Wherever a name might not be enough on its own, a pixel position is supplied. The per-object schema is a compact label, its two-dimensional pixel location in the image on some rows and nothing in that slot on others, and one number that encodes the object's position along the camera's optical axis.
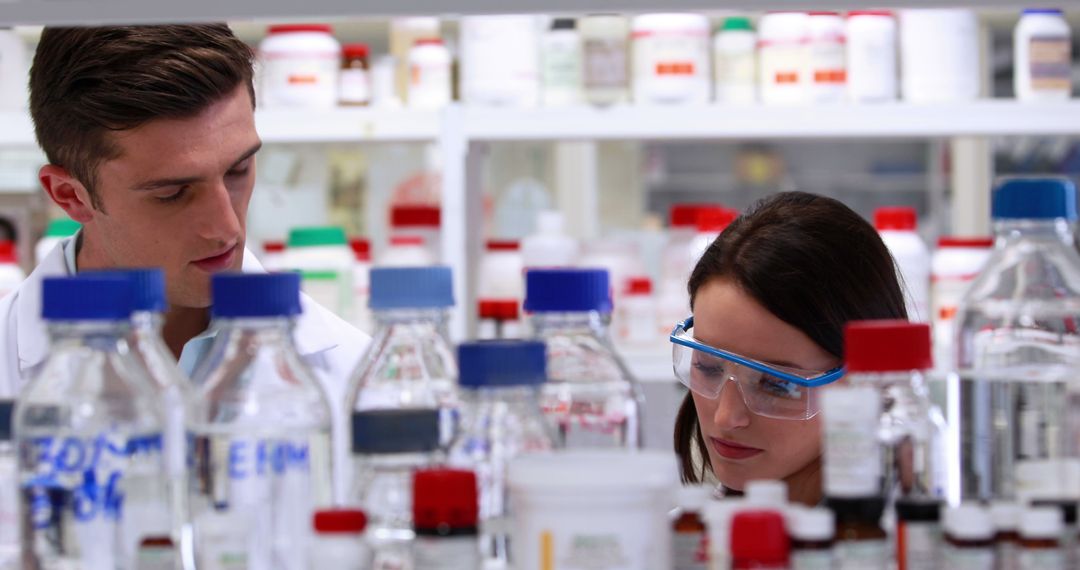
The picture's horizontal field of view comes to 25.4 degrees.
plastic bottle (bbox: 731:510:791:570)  1.38
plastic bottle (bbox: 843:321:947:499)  1.43
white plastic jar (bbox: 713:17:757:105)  3.77
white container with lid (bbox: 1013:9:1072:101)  3.74
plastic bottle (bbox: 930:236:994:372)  3.75
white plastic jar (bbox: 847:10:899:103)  3.66
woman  2.10
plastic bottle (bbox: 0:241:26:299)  3.86
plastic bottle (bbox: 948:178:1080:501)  1.51
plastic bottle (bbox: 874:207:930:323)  3.70
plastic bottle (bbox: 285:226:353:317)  3.83
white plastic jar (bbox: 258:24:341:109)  3.81
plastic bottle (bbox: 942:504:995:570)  1.39
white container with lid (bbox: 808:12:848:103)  3.69
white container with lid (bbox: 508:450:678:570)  1.39
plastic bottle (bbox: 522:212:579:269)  3.96
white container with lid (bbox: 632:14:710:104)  3.71
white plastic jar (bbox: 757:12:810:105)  3.68
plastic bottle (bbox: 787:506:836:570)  1.38
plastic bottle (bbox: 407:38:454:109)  3.87
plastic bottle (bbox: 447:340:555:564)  1.48
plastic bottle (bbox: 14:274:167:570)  1.43
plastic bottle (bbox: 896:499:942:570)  1.41
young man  2.16
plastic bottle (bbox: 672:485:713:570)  1.46
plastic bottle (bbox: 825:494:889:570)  1.39
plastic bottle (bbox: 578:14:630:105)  3.77
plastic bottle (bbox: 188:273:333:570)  1.46
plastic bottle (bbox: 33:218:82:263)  3.94
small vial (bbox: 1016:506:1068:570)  1.38
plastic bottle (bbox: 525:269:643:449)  1.55
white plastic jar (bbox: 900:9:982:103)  3.69
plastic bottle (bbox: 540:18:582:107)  3.78
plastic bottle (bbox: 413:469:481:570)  1.40
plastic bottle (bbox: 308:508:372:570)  1.41
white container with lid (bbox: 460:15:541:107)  3.74
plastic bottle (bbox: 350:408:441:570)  1.45
